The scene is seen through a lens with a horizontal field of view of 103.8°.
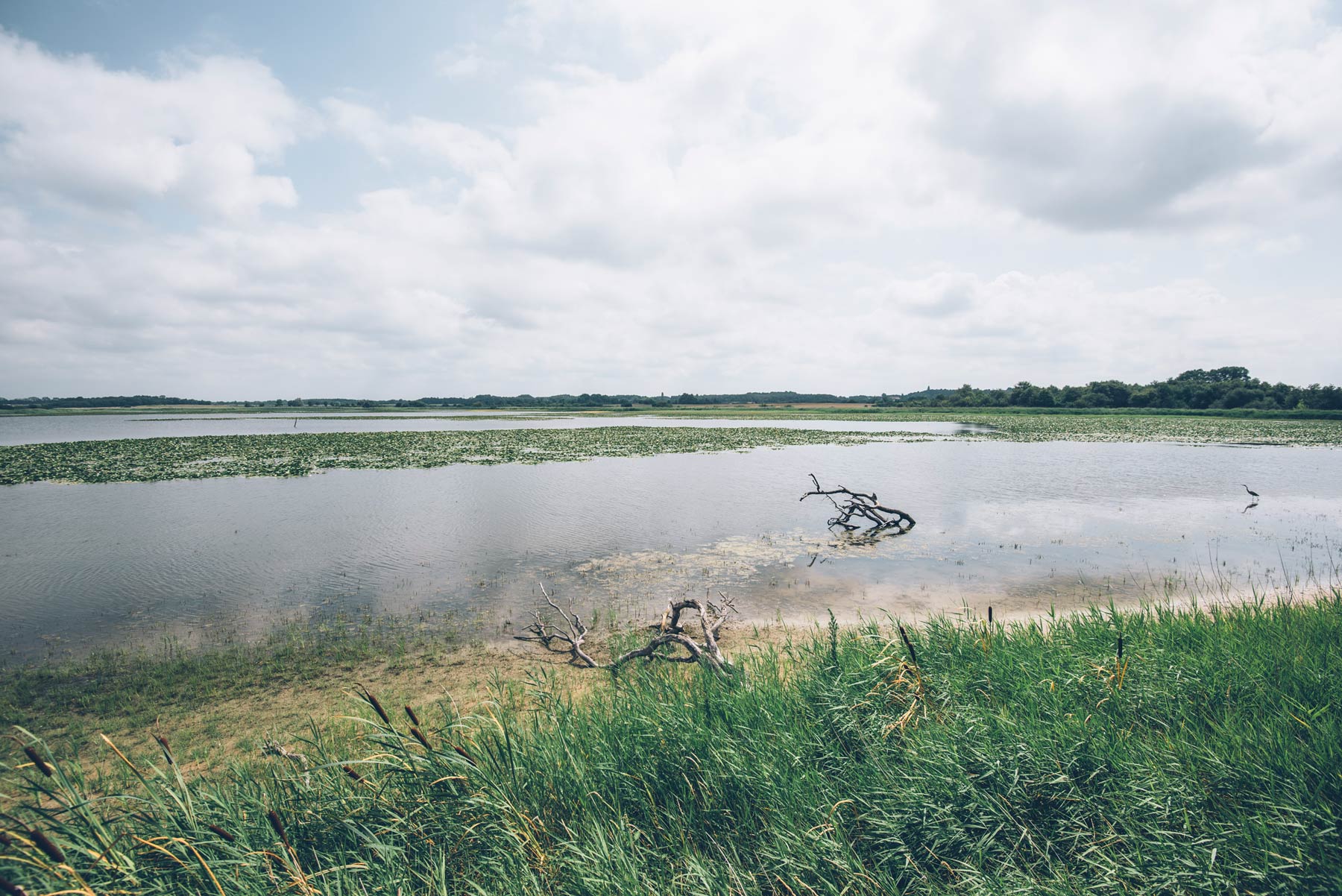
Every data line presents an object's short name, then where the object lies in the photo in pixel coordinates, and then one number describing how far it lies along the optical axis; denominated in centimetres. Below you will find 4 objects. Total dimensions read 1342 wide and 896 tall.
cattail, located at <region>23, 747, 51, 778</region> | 239
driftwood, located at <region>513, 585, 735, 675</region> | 978
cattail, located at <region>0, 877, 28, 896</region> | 215
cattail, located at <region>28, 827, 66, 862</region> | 233
